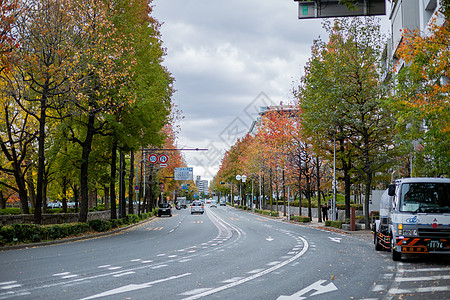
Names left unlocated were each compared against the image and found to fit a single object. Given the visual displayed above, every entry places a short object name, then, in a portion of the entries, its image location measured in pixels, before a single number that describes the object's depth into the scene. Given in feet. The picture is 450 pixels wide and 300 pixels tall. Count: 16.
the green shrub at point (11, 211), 121.64
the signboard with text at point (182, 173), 221.87
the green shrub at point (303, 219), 144.97
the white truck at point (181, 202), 397.39
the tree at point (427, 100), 51.26
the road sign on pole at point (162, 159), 153.07
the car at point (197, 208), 232.73
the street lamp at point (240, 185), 264.11
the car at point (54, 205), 332.31
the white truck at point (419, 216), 44.06
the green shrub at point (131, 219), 124.51
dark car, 206.59
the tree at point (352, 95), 99.14
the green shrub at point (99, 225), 91.71
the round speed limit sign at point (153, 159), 151.23
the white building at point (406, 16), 103.30
